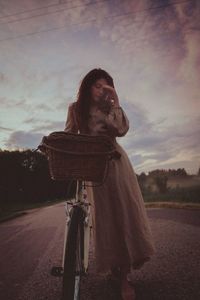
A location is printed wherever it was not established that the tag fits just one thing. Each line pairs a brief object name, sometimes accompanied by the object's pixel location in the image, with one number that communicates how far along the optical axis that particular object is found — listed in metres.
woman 2.71
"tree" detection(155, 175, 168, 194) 15.52
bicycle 2.04
